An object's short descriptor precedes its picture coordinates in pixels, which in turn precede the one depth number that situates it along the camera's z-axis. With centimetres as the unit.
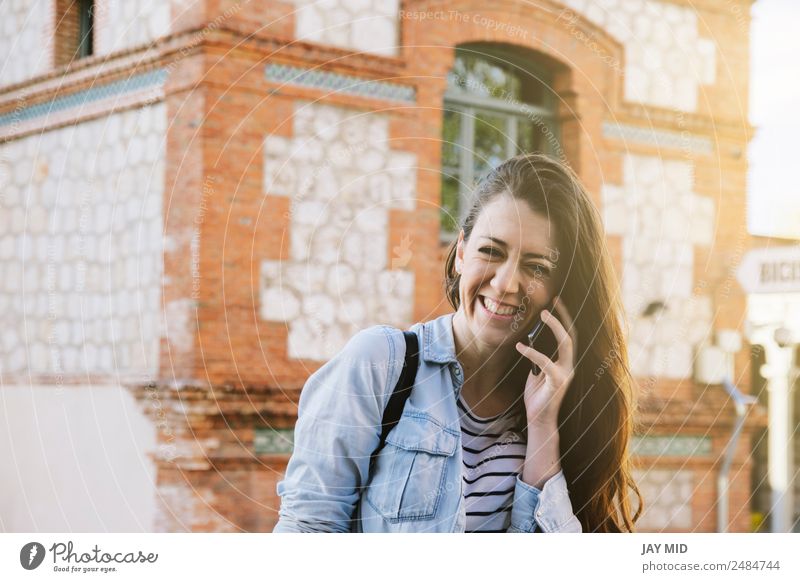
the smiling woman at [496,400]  157
